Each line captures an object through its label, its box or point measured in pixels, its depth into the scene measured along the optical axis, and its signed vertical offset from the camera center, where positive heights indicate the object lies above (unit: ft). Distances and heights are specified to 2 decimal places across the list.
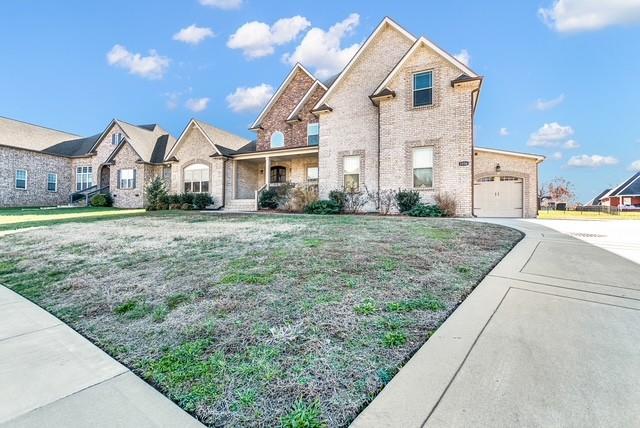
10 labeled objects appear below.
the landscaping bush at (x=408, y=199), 43.19 +0.87
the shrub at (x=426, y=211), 40.83 -0.86
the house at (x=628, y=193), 134.92 +5.58
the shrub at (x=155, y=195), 64.39 +2.16
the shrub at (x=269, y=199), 56.54 +1.14
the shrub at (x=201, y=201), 63.46 +0.84
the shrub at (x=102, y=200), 79.77 +1.32
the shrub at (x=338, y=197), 48.11 +1.31
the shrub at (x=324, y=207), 46.19 -0.34
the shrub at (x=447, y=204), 41.81 +0.13
